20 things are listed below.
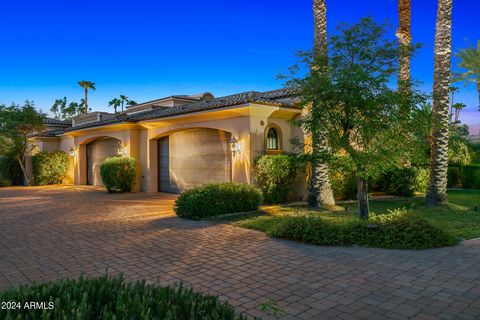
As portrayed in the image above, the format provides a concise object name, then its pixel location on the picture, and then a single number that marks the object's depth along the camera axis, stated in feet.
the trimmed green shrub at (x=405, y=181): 50.85
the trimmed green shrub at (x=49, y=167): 79.71
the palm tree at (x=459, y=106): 172.55
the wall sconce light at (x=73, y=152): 77.51
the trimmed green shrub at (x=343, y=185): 46.03
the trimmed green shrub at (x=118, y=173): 58.29
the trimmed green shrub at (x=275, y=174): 41.73
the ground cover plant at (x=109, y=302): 8.05
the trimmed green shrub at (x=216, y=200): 33.37
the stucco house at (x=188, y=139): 44.27
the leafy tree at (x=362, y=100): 25.61
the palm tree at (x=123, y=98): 159.22
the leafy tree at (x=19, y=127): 74.85
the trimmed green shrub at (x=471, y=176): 67.26
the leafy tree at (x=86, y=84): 176.35
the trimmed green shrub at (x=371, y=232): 22.90
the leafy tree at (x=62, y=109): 261.50
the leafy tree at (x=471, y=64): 113.09
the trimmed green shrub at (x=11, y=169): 81.51
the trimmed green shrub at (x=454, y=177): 70.97
